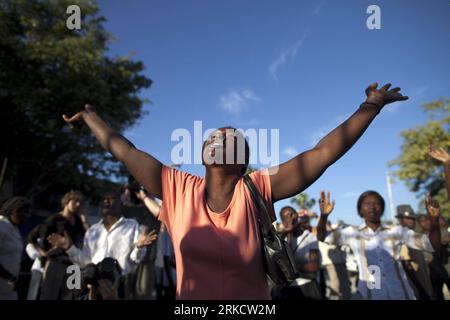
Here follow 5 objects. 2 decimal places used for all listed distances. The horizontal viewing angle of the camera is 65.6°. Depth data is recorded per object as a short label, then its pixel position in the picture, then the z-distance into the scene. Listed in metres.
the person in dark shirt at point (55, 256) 4.56
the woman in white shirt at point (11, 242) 4.21
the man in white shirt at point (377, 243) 3.88
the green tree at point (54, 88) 12.81
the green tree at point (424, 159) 20.75
